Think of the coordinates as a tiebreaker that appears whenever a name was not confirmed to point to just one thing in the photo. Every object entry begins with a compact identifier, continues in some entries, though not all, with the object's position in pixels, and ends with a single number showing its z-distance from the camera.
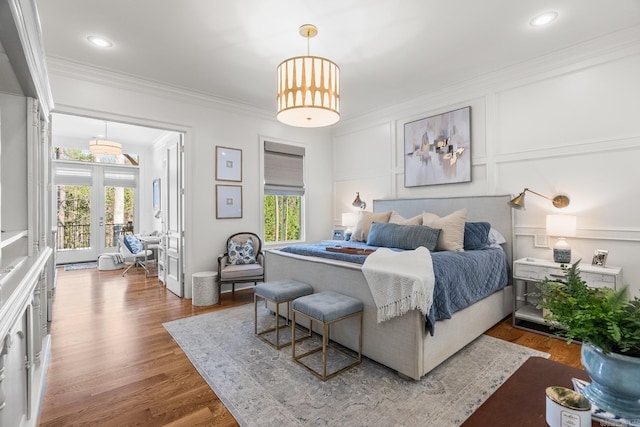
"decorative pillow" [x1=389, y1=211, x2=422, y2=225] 3.84
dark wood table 0.96
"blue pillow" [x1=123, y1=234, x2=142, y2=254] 6.03
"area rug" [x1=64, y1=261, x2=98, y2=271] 6.41
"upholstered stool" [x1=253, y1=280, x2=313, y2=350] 2.68
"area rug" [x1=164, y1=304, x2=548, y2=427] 1.79
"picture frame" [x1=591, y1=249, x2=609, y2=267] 2.83
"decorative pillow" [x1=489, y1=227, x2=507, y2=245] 3.50
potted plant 0.88
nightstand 2.67
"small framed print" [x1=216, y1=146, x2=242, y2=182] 4.51
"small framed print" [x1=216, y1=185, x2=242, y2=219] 4.51
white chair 6.13
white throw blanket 2.06
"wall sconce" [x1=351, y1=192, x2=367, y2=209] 5.18
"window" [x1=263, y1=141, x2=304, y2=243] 5.13
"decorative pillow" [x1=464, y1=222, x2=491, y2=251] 3.29
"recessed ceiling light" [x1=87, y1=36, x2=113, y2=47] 2.92
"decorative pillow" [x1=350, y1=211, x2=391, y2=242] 4.24
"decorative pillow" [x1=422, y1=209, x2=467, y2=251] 3.19
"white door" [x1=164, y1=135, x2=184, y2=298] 4.36
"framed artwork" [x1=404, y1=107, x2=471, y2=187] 3.99
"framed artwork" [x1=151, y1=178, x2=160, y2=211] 6.73
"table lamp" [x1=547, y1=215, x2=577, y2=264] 2.95
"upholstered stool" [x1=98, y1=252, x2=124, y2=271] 6.20
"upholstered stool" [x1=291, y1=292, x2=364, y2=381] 2.17
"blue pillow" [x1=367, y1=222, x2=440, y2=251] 3.24
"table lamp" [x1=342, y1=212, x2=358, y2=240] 5.08
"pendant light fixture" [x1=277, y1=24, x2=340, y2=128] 2.39
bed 2.13
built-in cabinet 1.19
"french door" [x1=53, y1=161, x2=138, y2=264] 6.92
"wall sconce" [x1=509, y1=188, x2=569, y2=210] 3.18
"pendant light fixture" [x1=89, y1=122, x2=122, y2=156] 5.40
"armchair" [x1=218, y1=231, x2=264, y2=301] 4.00
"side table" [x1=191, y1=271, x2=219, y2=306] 3.90
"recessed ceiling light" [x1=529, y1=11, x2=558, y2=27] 2.60
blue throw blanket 2.22
